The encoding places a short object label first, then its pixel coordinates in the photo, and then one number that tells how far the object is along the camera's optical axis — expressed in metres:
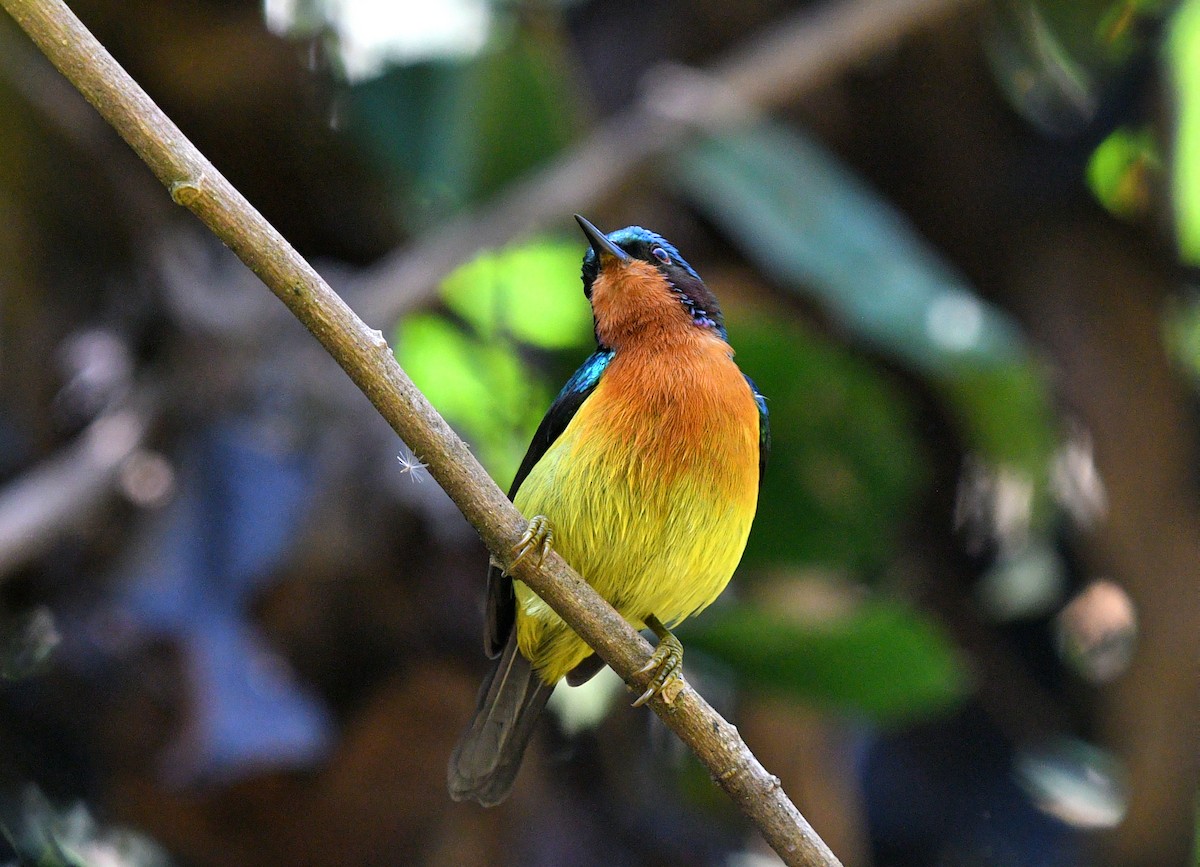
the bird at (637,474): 5.92
